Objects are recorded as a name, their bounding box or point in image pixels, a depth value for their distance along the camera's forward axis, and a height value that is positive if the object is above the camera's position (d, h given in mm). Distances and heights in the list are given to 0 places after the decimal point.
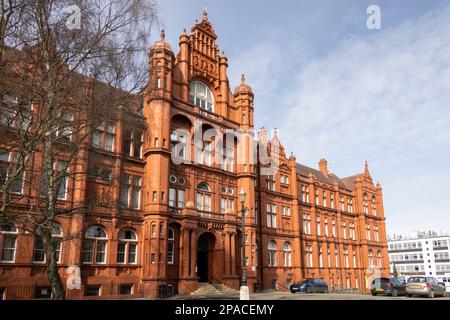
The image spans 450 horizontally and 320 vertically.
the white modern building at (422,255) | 116750 -1456
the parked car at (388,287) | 31016 -2986
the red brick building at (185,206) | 26125 +3906
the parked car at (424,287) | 26750 -2585
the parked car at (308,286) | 34438 -3259
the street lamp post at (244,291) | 18234 -1938
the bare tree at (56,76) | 11953 +6173
